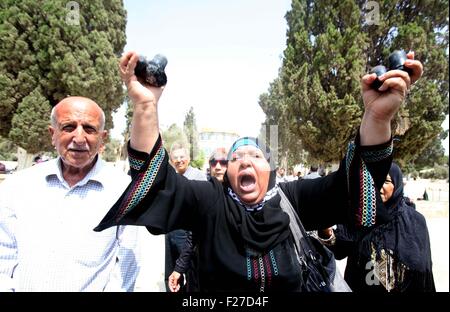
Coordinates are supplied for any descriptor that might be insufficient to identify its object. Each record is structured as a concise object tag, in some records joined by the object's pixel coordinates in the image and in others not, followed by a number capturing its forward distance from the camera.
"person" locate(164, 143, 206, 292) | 2.57
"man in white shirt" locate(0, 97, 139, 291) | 1.37
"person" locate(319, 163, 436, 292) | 1.91
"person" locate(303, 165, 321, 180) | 6.94
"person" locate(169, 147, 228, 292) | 1.41
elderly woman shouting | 1.02
